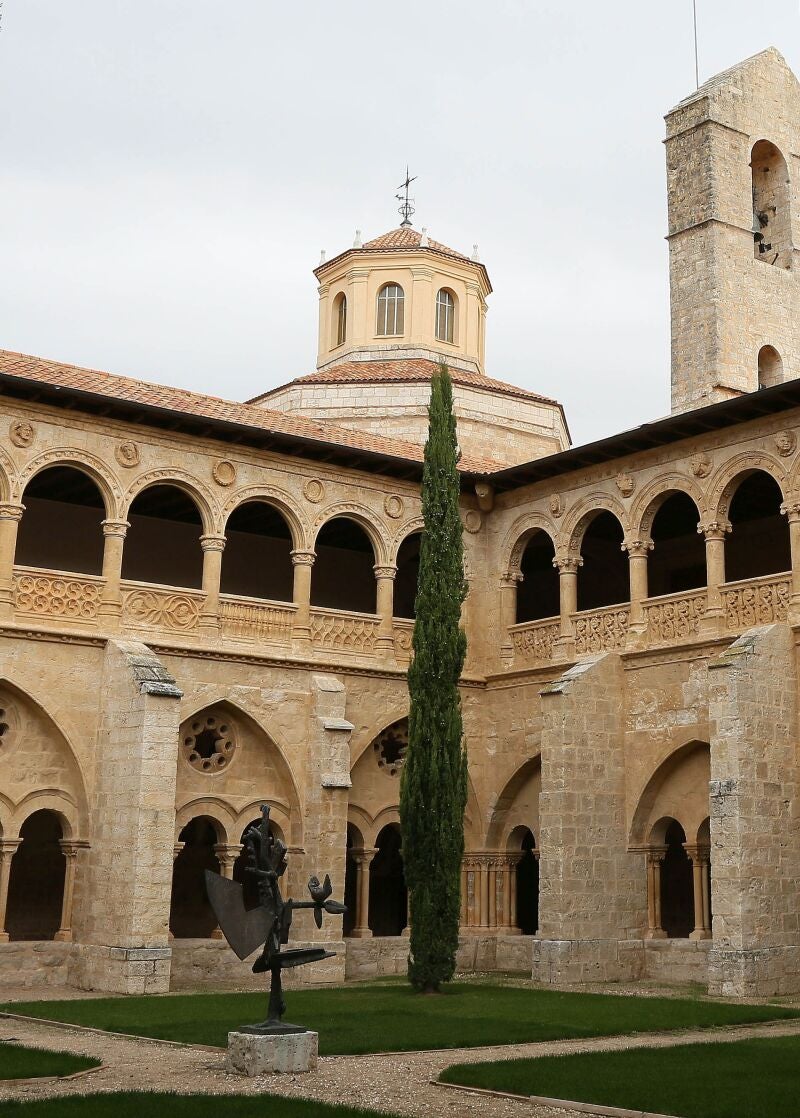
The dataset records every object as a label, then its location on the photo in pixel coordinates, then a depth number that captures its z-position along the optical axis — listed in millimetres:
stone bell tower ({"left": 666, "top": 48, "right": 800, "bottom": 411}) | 24828
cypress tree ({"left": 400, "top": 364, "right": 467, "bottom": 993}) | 16750
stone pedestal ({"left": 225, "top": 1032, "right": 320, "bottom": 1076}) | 9523
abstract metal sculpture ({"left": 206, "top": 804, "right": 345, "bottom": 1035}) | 9906
